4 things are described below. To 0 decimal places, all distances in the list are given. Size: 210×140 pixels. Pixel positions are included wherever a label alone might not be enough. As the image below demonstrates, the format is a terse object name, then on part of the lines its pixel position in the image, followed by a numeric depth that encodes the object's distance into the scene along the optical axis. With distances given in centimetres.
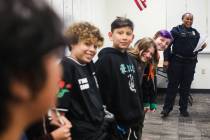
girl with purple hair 255
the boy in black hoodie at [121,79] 198
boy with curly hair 154
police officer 485
